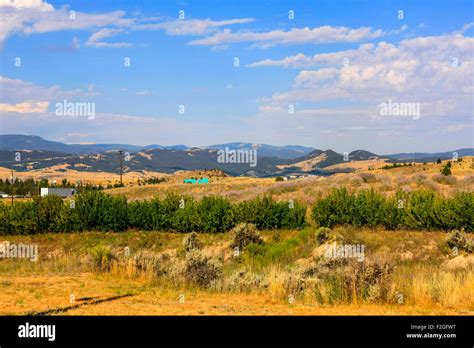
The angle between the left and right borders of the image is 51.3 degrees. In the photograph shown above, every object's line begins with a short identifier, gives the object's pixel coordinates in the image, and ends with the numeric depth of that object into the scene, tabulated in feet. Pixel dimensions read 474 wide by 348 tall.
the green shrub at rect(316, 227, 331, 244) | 86.40
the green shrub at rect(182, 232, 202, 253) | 89.42
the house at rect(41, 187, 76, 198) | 267.59
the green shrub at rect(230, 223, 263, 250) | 91.25
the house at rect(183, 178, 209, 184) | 307.95
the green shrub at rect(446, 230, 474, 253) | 75.72
